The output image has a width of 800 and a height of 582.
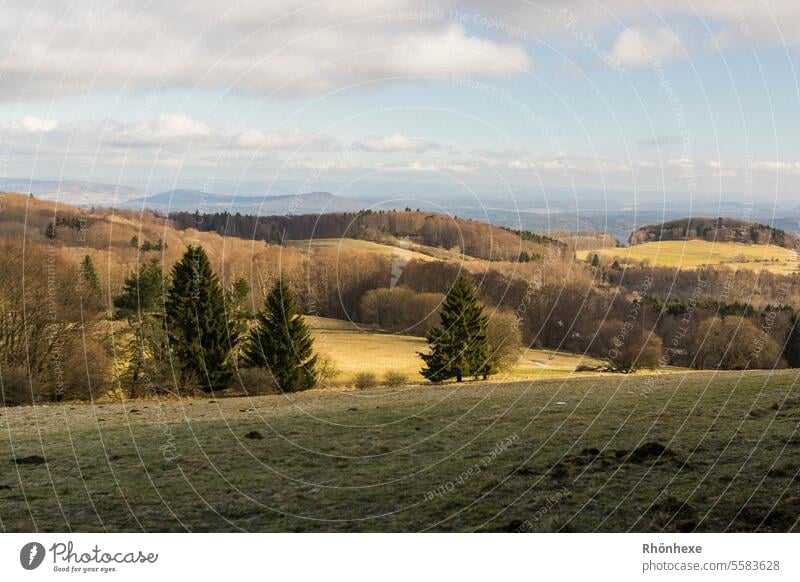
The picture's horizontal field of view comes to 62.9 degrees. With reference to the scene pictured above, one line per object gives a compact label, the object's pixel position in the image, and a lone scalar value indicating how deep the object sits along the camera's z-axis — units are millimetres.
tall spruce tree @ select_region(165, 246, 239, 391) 55031
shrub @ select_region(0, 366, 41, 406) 38906
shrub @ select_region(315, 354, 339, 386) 59875
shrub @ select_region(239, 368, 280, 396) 53406
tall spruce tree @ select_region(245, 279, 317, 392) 55375
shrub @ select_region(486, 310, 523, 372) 63253
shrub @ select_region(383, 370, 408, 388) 57750
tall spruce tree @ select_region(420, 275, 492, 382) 60875
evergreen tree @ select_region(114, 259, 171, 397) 48688
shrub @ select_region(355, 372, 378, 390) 57841
